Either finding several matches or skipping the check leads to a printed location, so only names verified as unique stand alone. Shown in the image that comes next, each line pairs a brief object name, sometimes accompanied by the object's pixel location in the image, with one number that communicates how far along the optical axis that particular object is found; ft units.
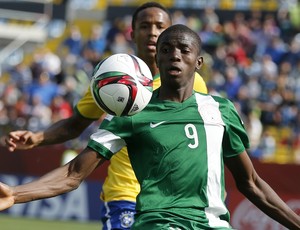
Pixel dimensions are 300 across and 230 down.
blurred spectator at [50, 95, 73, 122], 134.92
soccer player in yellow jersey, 48.01
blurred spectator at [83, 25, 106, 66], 160.35
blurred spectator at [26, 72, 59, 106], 143.84
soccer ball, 36.78
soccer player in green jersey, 35.81
